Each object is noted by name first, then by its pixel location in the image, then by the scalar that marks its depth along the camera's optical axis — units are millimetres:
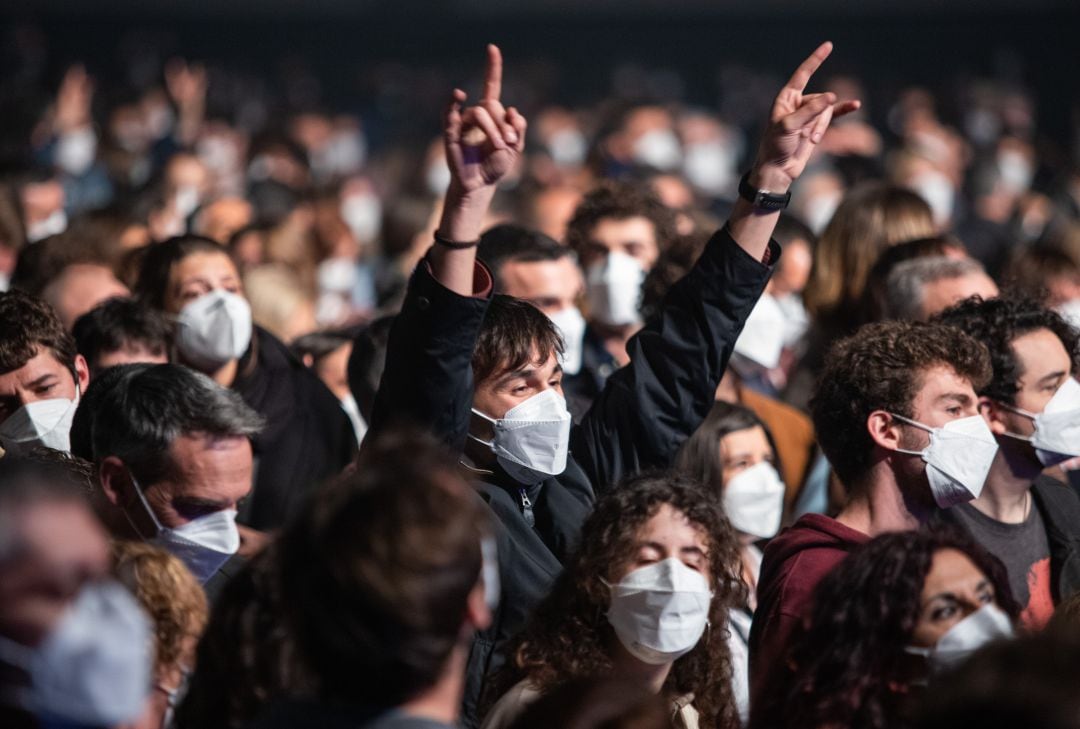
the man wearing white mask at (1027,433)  9125
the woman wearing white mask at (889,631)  5926
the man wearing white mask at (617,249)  12281
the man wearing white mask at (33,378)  8578
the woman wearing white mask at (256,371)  10961
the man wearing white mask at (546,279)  11336
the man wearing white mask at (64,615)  4590
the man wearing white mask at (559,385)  7086
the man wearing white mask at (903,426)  8227
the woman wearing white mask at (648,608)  7230
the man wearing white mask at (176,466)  7594
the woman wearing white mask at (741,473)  10305
